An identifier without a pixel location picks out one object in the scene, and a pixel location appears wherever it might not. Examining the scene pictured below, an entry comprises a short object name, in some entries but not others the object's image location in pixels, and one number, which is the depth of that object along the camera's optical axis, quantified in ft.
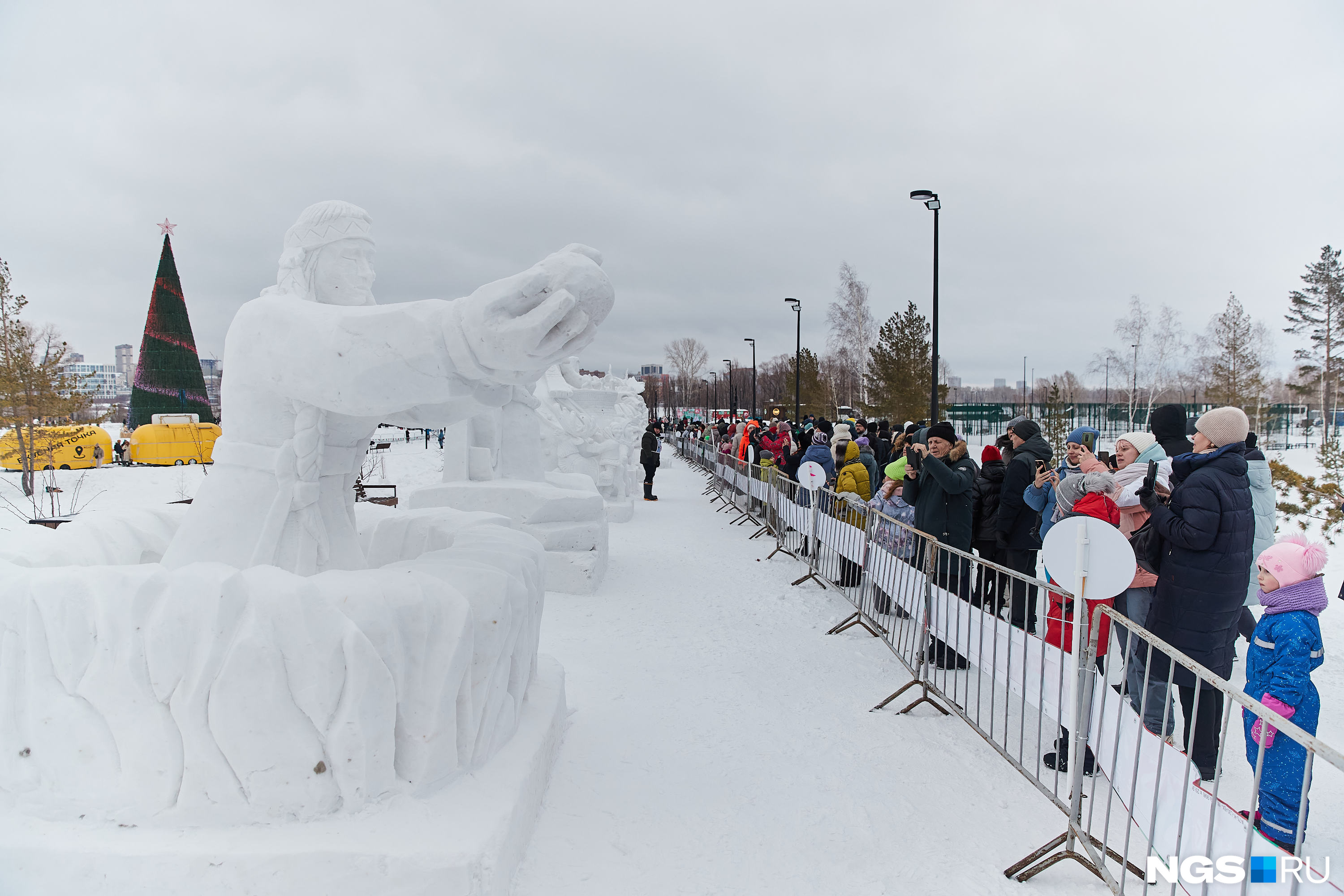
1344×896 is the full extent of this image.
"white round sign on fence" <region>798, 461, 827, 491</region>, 22.76
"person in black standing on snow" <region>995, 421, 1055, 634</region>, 16.35
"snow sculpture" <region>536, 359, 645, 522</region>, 35.58
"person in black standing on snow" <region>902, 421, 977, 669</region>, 15.65
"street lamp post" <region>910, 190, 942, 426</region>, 36.94
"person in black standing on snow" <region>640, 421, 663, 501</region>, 47.01
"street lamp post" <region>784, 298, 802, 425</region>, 75.20
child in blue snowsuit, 8.45
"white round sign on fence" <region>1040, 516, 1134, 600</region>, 8.21
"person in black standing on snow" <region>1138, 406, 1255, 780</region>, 10.21
